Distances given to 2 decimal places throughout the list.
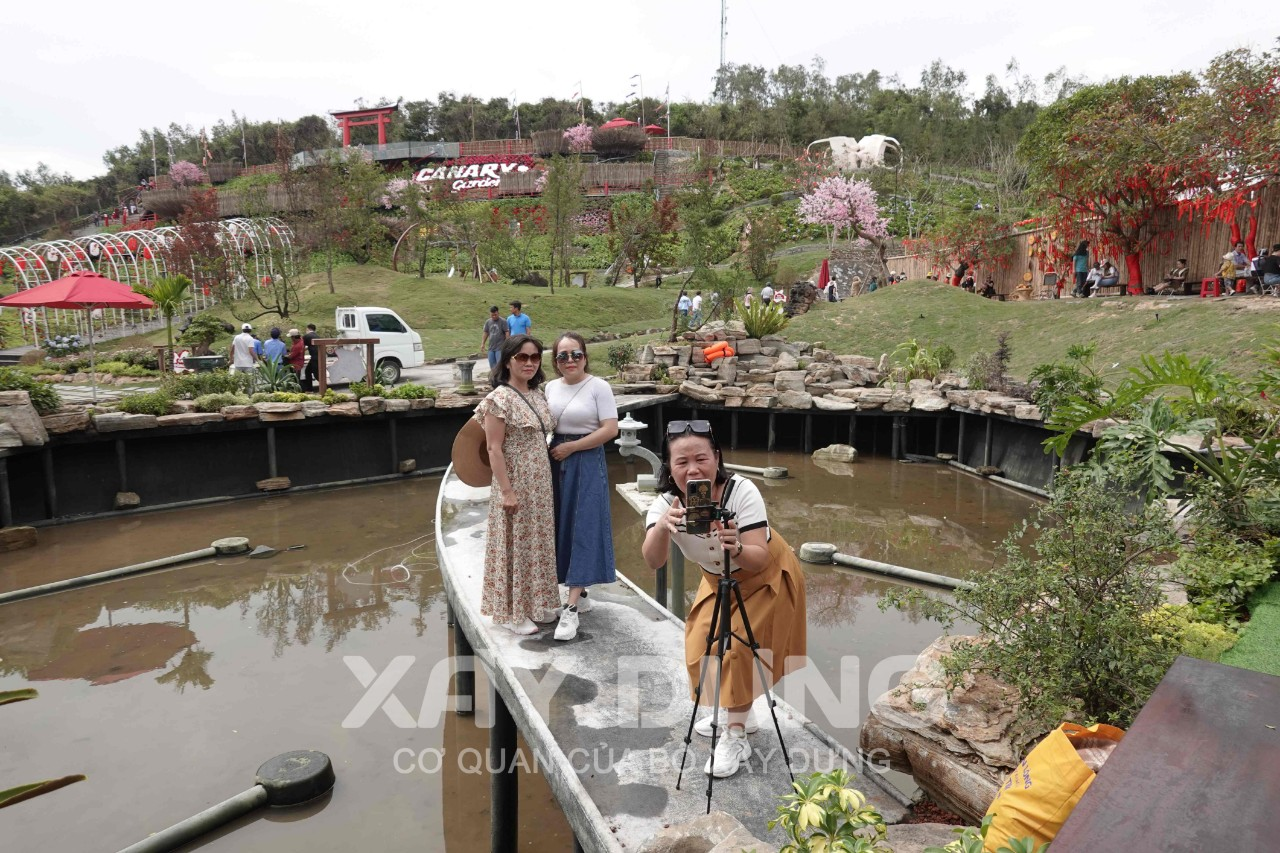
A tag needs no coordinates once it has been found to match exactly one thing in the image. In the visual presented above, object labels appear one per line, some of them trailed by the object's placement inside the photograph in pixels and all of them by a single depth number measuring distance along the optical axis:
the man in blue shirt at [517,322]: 13.46
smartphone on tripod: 2.70
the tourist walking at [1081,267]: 17.72
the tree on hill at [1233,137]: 13.72
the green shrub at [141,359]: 17.45
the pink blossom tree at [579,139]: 49.00
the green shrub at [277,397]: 11.46
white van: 15.67
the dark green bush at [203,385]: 11.64
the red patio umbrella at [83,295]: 13.12
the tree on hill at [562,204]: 28.39
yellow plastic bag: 2.20
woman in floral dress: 4.05
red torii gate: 51.45
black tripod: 2.80
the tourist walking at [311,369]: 13.60
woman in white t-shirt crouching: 2.85
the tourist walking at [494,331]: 14.38
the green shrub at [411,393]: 12.28
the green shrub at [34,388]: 9.38
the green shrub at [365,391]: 12.03
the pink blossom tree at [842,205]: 27.75
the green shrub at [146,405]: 10.36
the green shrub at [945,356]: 15.67
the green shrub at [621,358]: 16.12
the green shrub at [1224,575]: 4.13
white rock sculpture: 42.94
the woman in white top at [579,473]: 4.21
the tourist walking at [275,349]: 13.31
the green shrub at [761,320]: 15.77
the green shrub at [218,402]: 10.87
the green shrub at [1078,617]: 3.16
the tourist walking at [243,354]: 13.79
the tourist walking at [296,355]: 13.77
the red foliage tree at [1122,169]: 15.45
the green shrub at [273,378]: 12.47
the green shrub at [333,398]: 11.71
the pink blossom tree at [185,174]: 47.97
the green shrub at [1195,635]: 3.57
